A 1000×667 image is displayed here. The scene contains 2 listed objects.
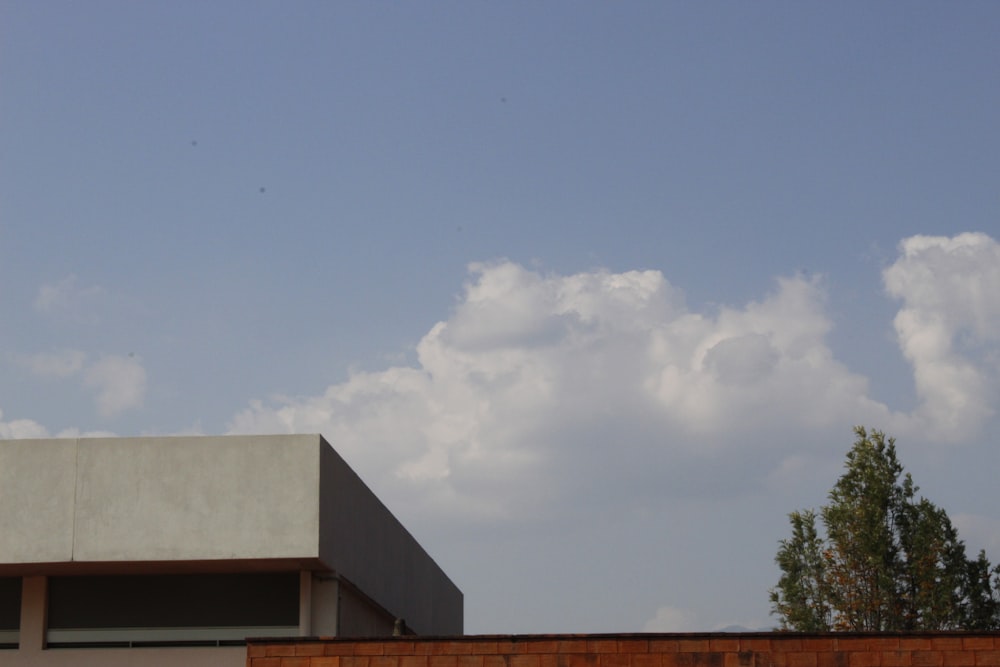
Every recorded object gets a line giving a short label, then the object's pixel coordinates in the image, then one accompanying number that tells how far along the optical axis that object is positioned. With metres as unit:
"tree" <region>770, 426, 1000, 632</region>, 37.84
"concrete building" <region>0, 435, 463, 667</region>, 19.95
